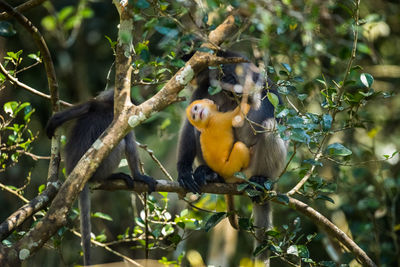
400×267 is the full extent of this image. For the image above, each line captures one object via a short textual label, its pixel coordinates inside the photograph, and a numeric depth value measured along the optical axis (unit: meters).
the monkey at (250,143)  9.06
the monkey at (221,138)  9.05
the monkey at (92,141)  8.37
